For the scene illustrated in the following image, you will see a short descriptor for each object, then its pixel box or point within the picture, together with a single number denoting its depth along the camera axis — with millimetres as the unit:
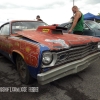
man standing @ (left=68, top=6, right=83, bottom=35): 2981
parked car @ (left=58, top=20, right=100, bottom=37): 3731
